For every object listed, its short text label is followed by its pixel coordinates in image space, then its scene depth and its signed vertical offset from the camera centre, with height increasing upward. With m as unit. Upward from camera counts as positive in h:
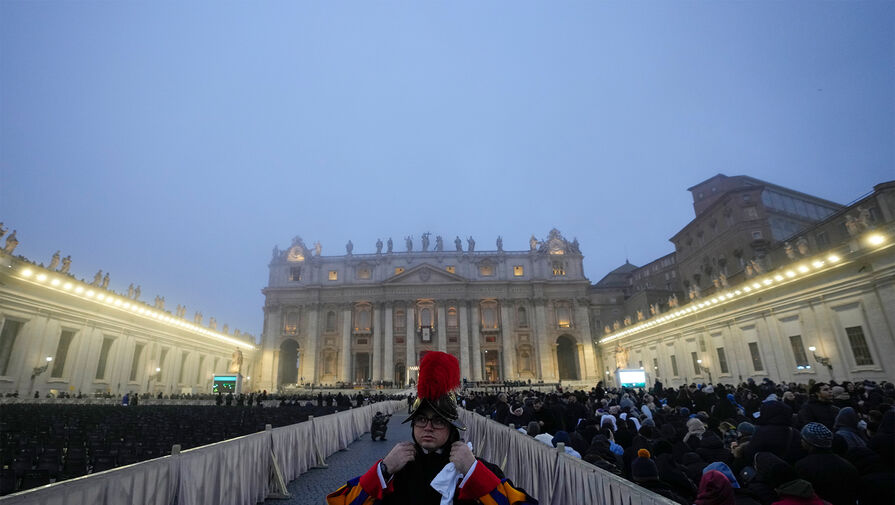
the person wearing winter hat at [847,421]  5.71 -0.68
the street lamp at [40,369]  23.06 +1.50
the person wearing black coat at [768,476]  3.44 -0.86
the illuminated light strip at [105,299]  22.75 +6.20
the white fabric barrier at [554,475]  3.44 -1.07
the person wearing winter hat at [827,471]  3.58 -0.83
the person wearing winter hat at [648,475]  3.98 -0.89
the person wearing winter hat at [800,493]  2.86 -0.79
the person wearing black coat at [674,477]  4.24 -0.98
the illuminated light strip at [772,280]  18.50 +4.68
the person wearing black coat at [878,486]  3.59 -0.96
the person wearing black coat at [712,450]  5.25 -0.92
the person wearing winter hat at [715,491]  2.98 -0.79
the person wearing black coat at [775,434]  4.86 -0.69
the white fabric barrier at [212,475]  3.83 -1.02
